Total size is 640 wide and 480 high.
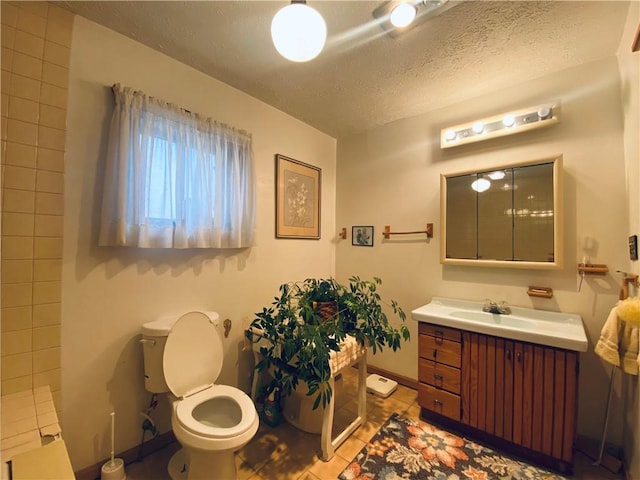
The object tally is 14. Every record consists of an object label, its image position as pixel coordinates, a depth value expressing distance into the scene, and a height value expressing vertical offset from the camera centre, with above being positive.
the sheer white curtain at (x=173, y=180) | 1.48 +0.41
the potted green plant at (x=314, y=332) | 1.58 -0.58
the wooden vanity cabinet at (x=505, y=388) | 1.52 -0.89
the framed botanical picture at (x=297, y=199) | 2.44 +0.46
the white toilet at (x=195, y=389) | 1.35 -0.88
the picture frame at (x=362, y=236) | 2.82 +0.11
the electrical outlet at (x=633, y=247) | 1.46 +0.02
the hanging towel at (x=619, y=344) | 1.40 -0.50
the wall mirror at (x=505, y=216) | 1.85 +0.26
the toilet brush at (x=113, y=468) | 1.41 -1.21
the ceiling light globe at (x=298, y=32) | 1.11 +0.93
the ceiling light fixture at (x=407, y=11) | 1.32 +1.21
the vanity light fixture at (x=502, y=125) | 1.86 +0.94
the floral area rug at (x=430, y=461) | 1.54 -1.31
